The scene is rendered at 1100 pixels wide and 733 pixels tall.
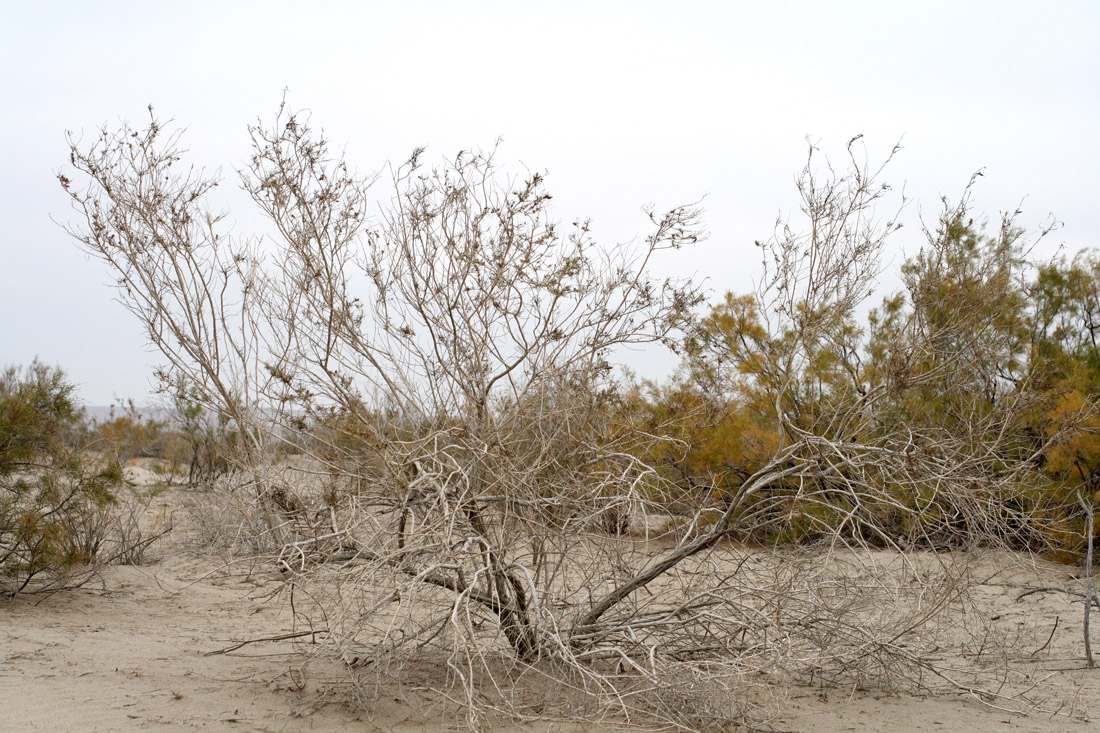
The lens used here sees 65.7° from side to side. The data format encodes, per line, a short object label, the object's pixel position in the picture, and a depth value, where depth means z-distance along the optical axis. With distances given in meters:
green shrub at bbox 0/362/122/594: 7.51
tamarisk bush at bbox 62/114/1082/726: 4.53
